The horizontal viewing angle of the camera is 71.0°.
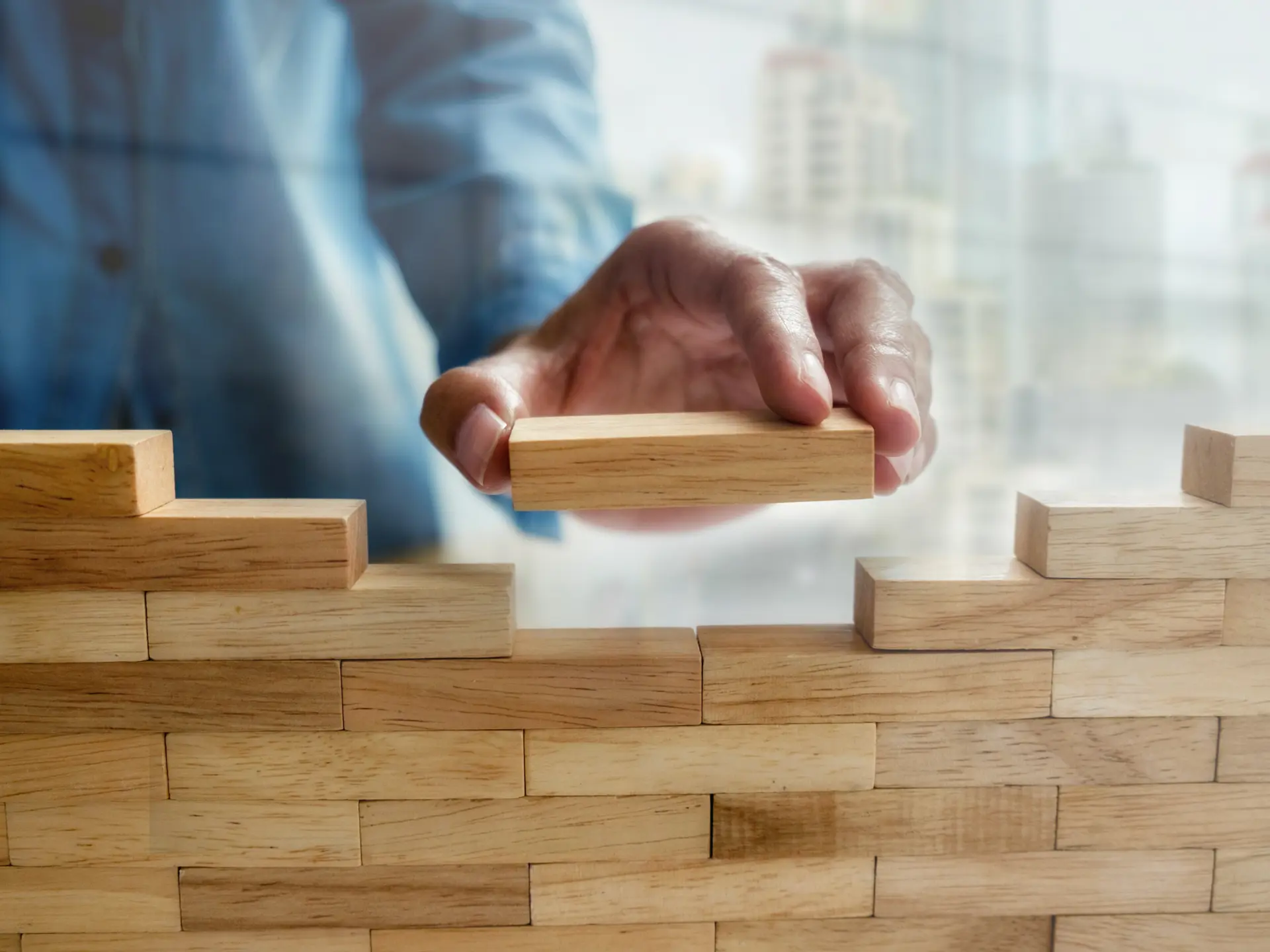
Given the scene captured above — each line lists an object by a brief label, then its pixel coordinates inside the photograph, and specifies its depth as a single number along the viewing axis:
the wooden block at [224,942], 0.45
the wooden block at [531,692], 0.43
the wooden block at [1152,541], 0.44
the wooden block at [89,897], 0.45
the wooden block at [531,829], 0.45
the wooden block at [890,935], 0.46
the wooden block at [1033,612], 0.44
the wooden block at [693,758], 0.44
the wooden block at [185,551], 0.42
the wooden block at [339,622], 0.43
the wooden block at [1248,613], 0.45
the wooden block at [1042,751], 0.45
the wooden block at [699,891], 0.45
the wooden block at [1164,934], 0.47
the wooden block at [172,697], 0.43
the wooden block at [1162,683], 0.45
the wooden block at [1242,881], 0.46
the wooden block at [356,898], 0.45
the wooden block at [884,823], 0.45
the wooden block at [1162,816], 0.45
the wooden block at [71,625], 0.43
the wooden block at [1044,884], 0.46
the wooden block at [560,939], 0.45
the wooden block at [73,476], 0.41
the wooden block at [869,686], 0.44
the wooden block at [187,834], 0.44
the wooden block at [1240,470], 0.43
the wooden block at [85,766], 0.44
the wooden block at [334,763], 0.44
